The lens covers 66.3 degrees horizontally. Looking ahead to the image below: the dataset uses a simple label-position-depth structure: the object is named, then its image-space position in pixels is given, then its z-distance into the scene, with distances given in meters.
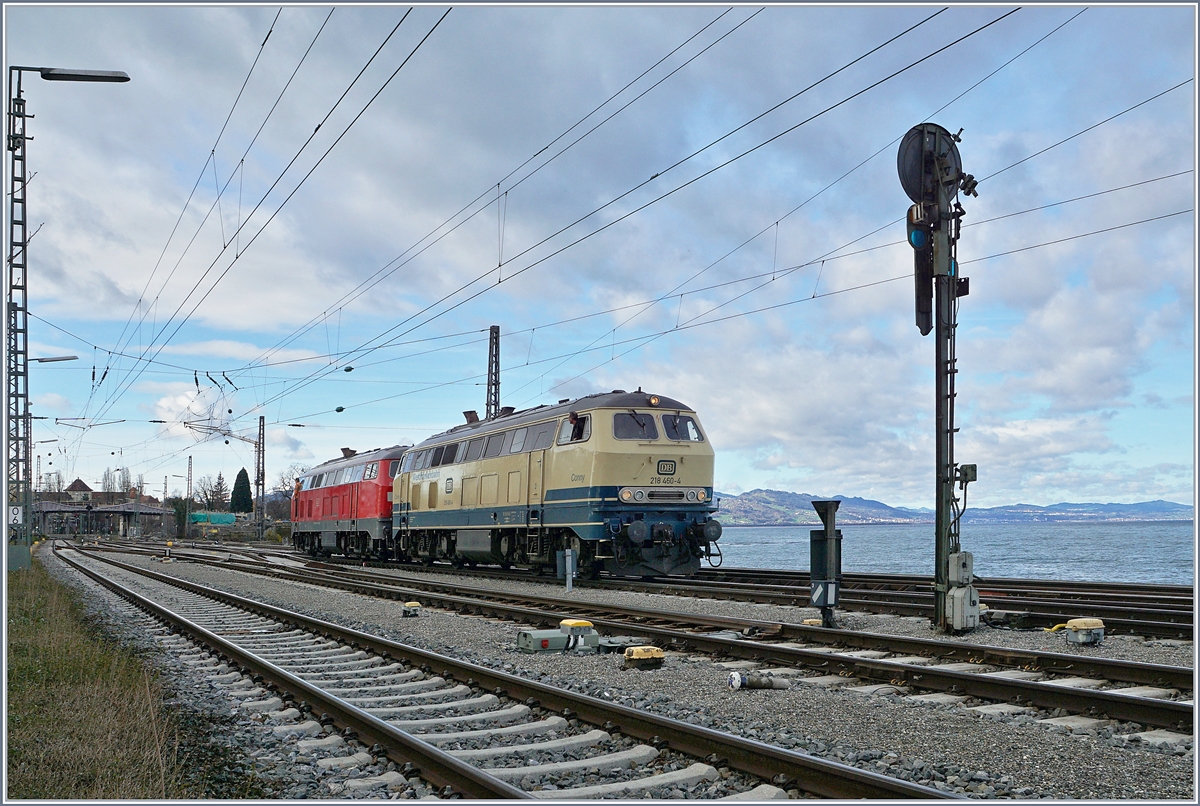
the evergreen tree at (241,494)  111.81
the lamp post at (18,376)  22.35
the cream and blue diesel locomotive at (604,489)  18.64
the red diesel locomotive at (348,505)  30.33
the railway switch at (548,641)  10.47
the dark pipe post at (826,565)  11.68
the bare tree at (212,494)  124.81
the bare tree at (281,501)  111.82
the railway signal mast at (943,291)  11.61
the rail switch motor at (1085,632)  10.05
